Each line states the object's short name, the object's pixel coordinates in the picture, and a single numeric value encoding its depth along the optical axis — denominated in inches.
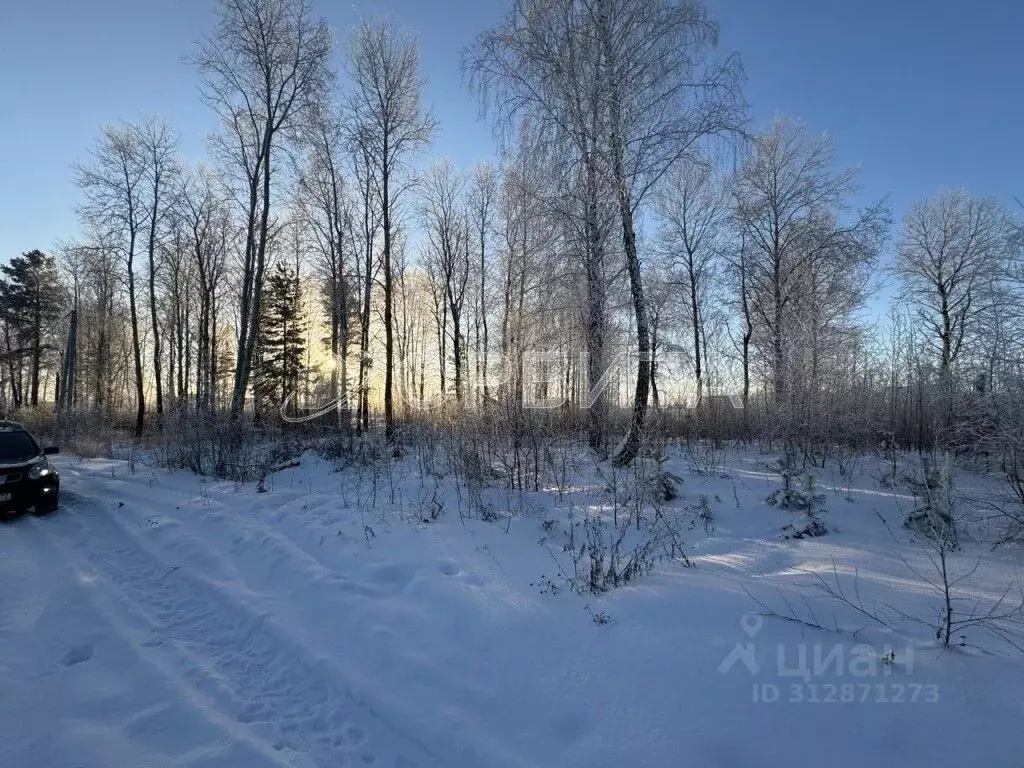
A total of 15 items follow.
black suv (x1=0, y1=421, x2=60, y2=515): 287.3
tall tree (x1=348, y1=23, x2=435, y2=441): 605.6
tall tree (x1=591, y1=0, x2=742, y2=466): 350.9
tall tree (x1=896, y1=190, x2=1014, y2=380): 778.8
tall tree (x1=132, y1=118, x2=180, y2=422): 820.0
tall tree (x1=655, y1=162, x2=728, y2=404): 836.6
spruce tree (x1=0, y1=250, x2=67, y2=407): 1232.8
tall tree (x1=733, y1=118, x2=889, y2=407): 604.2
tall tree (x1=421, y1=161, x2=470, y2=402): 1089.4
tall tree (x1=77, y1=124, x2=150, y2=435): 796.6
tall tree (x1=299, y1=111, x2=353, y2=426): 758.5
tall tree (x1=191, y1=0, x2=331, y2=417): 525.0
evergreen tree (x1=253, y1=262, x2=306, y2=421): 1074.7
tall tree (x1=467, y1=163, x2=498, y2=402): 1032.8
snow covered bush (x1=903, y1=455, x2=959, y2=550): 194.2
